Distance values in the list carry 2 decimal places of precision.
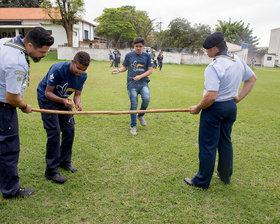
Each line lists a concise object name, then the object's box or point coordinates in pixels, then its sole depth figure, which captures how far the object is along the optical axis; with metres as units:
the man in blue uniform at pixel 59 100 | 3.01
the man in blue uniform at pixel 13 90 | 2.27
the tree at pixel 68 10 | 29.46
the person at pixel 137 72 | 5.16
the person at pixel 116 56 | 20.75
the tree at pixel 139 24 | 51.66
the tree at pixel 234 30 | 50.53
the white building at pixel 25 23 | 36.25
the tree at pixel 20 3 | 45.12
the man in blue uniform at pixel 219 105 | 2.67
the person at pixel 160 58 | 19.89
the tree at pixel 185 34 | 42.50
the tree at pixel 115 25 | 49.53
